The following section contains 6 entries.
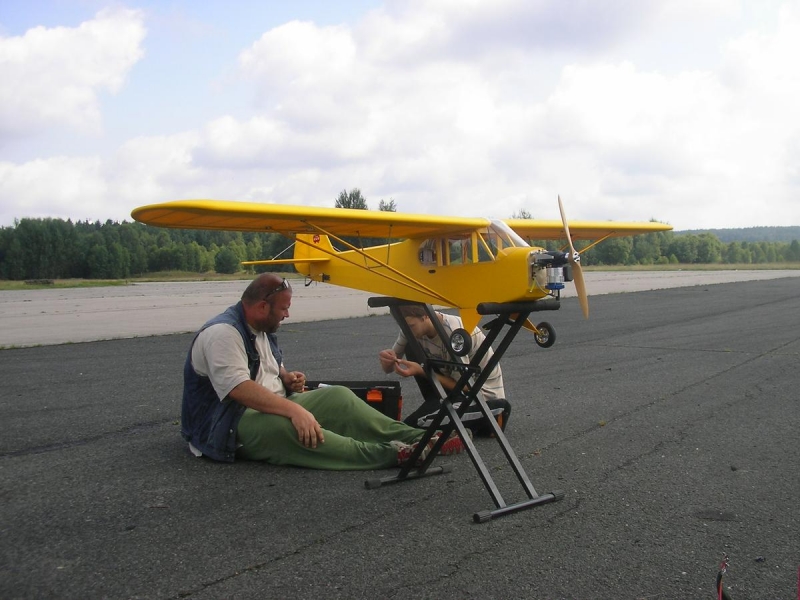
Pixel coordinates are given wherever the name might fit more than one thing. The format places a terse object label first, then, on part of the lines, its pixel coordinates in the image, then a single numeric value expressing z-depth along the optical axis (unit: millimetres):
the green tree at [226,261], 91625
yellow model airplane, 6105
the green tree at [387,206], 80325
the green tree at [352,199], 83062
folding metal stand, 4414
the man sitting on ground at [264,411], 4992
